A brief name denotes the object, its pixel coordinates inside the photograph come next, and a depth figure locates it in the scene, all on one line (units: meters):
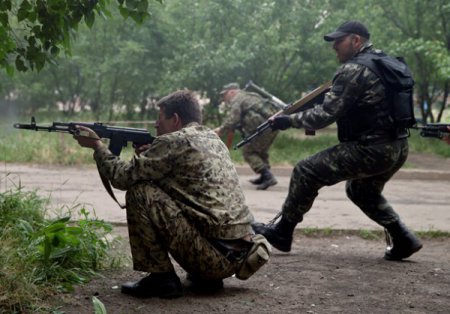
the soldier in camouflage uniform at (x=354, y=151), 5.74
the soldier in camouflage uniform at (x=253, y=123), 11.14
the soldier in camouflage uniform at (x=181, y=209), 4.48
